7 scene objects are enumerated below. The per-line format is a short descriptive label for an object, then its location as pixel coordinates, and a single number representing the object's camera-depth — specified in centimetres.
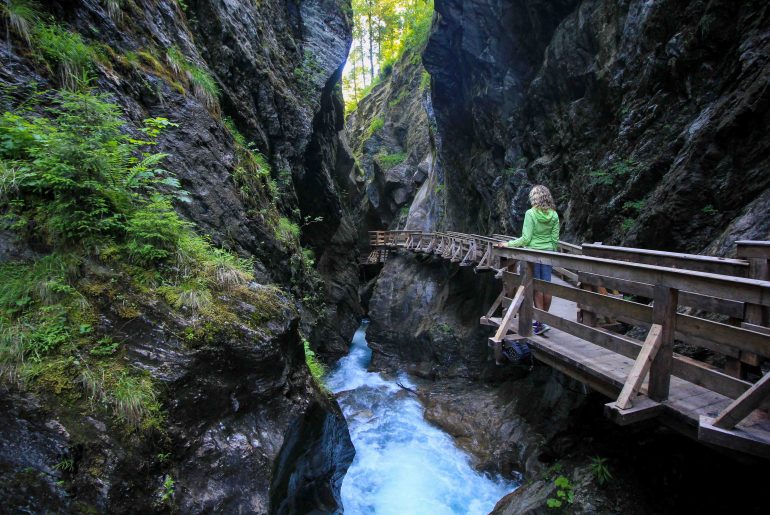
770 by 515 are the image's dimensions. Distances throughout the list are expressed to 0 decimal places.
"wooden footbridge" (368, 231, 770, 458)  244
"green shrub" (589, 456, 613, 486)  536
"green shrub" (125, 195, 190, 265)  381
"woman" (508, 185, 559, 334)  490
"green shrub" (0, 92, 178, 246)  344
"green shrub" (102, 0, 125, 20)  571
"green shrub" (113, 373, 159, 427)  304
